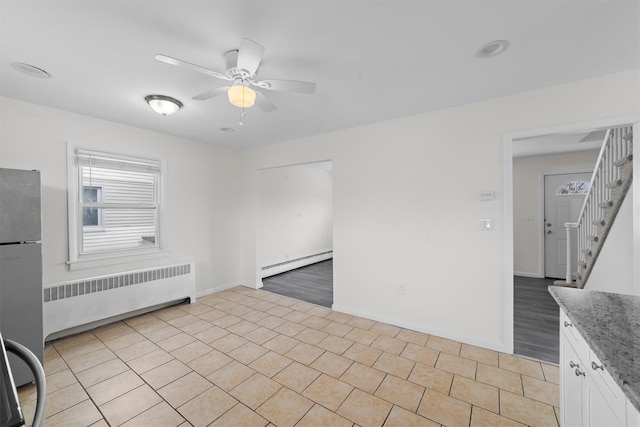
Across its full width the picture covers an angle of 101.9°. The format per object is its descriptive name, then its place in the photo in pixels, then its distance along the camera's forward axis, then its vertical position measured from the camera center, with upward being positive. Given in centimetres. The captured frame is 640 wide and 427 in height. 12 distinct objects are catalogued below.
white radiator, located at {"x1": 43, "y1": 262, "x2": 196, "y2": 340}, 273 -100
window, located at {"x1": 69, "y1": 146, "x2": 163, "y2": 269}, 300 +9
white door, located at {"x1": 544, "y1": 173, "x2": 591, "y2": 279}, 491 -5
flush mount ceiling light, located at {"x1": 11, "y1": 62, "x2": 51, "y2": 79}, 198 +113
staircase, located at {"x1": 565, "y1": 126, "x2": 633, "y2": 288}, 261 +18
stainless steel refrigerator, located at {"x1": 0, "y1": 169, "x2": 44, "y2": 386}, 199 -40
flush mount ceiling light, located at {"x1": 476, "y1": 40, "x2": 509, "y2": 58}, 173 +112
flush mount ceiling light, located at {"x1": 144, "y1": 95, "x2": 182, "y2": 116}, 244 +103
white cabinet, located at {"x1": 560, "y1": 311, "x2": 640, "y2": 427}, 90 -74
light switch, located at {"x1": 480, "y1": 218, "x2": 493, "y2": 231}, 262 -13
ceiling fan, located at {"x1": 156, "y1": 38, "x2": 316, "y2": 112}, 156 +91
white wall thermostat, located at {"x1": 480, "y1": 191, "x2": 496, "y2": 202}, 260 +16
